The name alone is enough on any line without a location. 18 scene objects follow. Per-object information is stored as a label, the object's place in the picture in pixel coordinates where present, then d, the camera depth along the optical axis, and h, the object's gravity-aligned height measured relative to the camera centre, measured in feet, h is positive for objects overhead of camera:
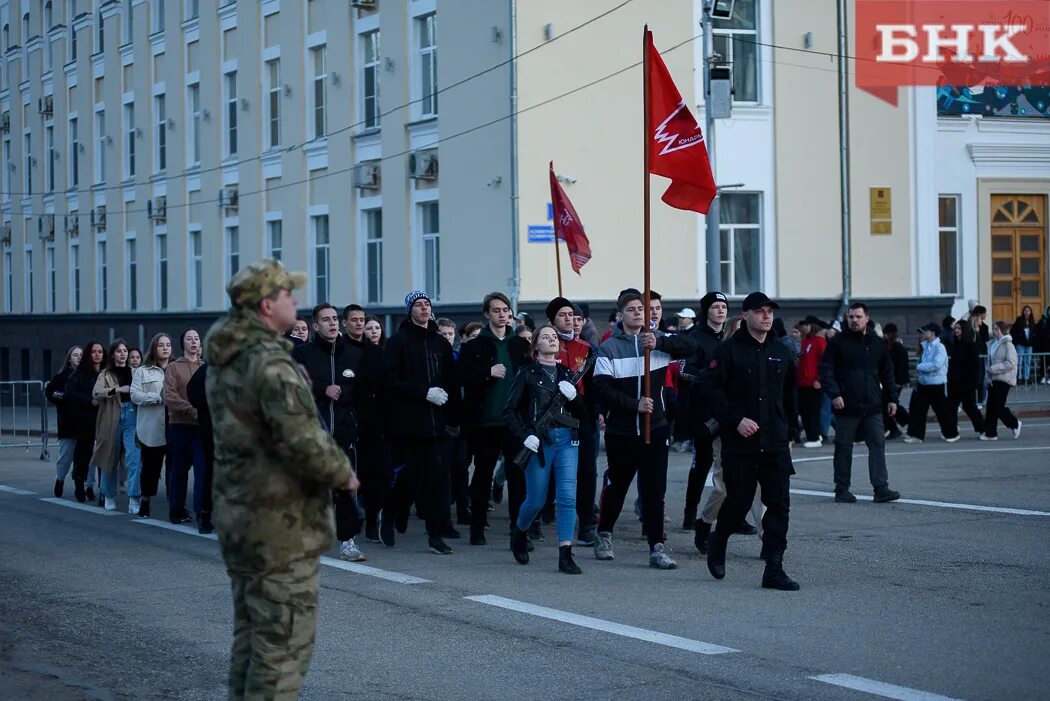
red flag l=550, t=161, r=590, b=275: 66.18 +4.15
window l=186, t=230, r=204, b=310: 127.03 +4.37
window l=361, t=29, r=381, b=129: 101.30 +16.06
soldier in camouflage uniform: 18.35 -1.78
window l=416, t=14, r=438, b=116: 94.84 +16.17
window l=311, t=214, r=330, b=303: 108.58 +4.89
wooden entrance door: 104.99 +4.44
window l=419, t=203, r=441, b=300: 96.17 +4.81
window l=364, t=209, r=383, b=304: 101.96 +4.80
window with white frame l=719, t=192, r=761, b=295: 93.50 +4.86
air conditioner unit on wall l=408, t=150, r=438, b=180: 94.99 +9.75
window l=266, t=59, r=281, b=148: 113.80 +16.39
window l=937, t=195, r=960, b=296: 102.58 +5.22
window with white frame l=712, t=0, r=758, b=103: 92.73 +16.41
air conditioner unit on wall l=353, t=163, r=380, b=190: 100.70 +9.76
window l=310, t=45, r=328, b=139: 107.76 +16.21
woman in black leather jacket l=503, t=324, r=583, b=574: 35.63 -2.54
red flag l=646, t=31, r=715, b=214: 40.29 +4.48
